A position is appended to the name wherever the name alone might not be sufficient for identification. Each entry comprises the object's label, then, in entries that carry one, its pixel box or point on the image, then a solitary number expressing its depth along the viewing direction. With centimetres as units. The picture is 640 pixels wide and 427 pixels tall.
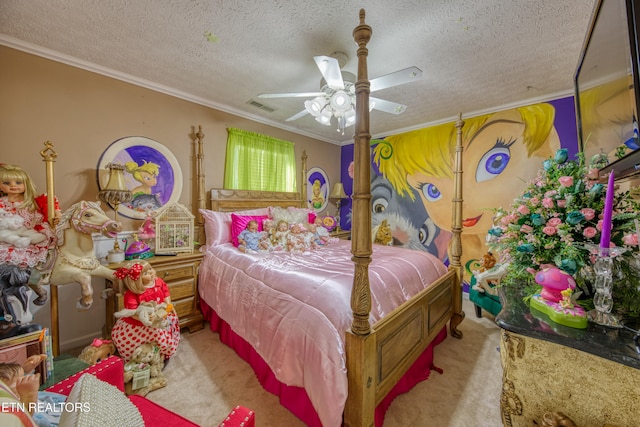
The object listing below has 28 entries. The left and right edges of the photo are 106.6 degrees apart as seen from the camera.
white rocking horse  172
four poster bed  120
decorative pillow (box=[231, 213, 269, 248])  271
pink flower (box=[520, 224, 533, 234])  120
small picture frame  433
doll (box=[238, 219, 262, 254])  249
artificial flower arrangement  92
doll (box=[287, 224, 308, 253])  262
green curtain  326
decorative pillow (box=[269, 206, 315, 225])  301
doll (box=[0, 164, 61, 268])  152
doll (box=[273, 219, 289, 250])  262
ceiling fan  161
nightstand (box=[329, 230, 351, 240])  405
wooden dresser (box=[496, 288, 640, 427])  70
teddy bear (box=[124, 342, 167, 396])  165
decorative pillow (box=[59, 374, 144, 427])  55
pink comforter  126
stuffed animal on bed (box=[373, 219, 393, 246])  365
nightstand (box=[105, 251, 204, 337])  223
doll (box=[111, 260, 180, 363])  171
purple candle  88
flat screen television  88
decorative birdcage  242
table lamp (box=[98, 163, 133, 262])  219
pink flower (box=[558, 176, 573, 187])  110
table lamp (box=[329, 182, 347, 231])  453
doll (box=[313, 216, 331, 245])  296
